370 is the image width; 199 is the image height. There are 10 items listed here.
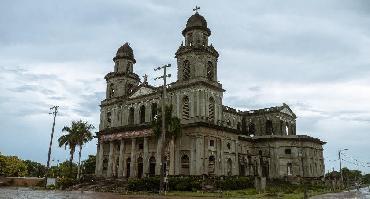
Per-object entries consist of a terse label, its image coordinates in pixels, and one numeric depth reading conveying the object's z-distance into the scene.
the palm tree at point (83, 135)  60.91
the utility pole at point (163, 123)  33.88
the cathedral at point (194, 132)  49.00
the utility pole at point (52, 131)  51.14
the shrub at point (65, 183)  50.91
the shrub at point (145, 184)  39.12
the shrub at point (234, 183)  41.81
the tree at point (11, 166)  88.94
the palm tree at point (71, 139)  60.31
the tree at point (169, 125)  44.81
